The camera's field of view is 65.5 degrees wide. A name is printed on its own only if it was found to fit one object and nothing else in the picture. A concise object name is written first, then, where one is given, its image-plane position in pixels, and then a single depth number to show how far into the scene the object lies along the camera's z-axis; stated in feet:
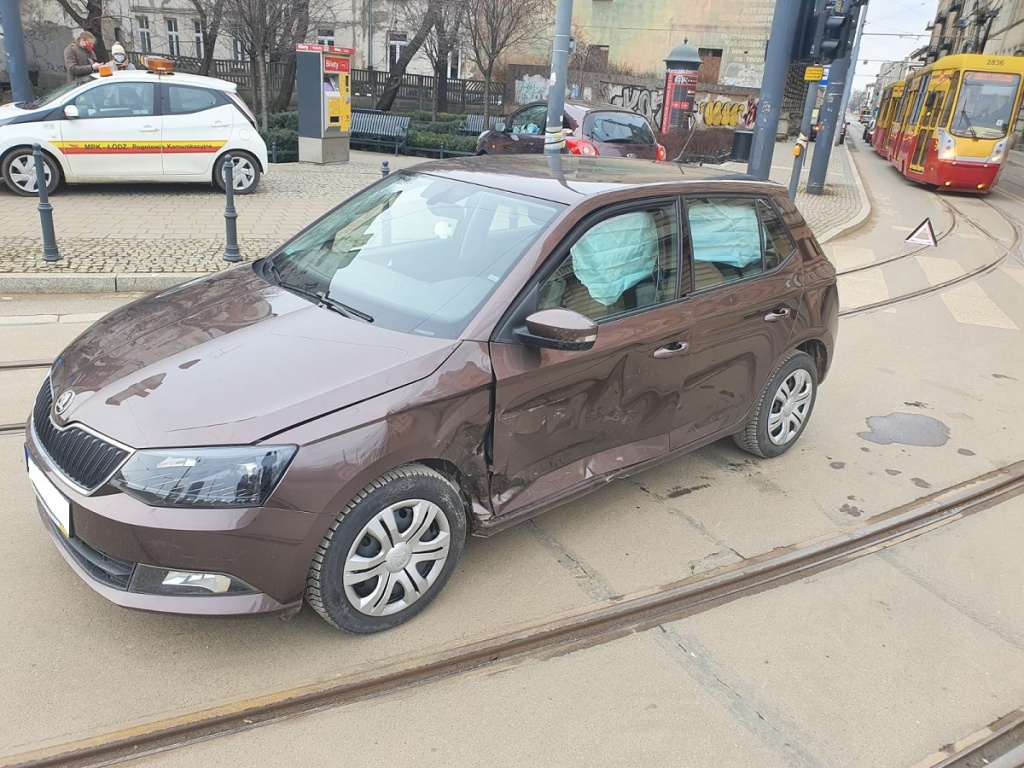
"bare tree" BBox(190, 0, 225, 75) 65.05
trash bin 39.91
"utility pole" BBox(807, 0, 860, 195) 57.98
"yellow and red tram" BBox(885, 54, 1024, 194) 61.72
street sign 44.65
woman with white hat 39.58
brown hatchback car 8.79
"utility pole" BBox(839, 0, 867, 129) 139.33
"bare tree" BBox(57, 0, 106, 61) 61.15
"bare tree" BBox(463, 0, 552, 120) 77.56
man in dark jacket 42.78
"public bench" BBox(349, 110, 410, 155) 66.95
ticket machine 53.78
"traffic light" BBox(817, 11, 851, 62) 36.47
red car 44.57
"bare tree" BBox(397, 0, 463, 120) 77.61
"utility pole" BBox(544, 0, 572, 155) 35.06
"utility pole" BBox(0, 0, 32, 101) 39.24
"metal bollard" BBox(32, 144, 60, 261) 25.02
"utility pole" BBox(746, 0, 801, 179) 38.73
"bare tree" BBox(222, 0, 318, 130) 63.36
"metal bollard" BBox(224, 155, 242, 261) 27.13
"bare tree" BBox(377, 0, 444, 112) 76.43
